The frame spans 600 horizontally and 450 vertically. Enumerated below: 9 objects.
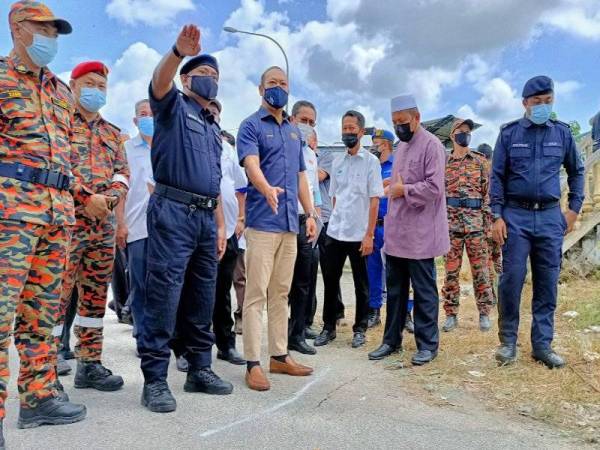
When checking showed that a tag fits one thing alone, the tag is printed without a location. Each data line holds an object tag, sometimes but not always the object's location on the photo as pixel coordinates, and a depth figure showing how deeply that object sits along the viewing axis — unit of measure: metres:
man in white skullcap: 4.40
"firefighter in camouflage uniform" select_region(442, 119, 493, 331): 5.85
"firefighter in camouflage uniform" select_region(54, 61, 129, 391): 3.46
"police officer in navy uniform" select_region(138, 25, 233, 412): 3.14
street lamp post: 15.73
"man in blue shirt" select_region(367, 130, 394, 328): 5.73
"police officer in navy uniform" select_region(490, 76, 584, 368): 4.23
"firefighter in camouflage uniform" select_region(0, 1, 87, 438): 2.57
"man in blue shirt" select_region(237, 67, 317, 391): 3.78
